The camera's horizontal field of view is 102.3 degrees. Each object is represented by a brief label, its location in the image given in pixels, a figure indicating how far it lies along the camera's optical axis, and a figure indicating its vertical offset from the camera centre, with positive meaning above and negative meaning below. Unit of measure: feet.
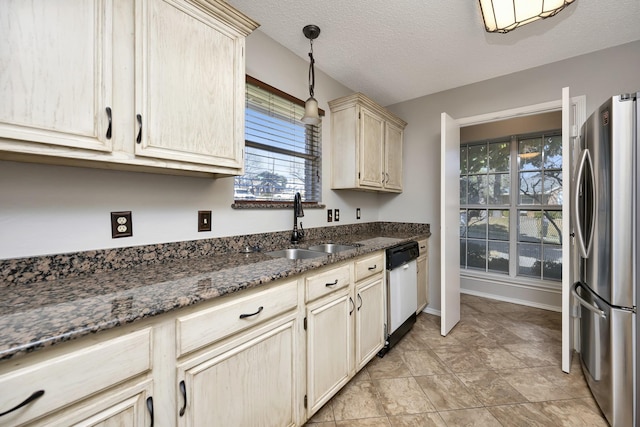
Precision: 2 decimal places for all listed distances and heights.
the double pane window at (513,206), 10.32 +0.22
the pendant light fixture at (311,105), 5.93 +2.46
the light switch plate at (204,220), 5.12 -0.17
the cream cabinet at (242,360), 2.93 -1.97
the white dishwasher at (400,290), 6.80 -2.23
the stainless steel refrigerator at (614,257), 4.48 -0.86
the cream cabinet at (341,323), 4.56 -2.30
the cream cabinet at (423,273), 9.06 -2.25
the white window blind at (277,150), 6.22 +1.67
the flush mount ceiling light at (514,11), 4.69 +3.81
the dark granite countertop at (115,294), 2.06 -0.92
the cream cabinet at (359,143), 8.02 +2.23
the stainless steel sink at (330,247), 6.81 -0.96
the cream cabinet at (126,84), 2.67 +1.62
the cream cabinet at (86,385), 1.90 -1.44
